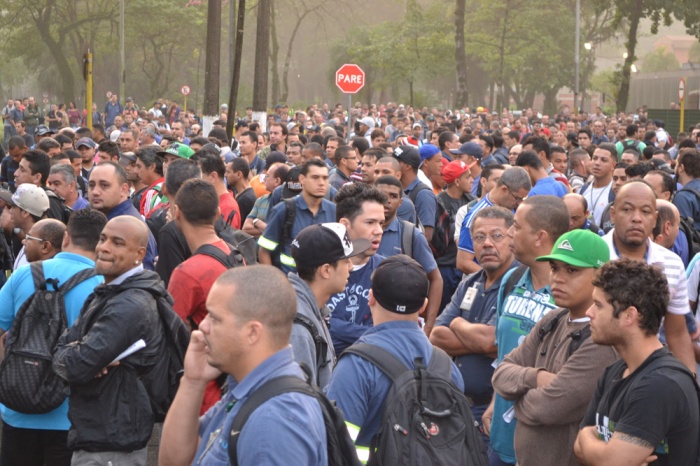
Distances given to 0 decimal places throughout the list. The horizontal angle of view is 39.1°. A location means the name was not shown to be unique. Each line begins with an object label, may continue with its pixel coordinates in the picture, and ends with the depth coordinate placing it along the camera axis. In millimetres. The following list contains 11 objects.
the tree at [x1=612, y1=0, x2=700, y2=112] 46062
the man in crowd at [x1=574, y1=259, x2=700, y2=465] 3992
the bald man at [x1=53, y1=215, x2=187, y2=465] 4898
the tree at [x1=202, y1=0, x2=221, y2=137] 24812
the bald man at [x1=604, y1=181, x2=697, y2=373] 5883
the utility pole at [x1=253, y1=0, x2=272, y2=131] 28109
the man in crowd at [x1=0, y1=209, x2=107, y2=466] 5574
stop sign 19672
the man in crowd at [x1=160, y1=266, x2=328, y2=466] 3023
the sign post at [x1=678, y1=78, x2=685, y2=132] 33209
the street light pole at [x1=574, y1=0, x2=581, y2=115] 48675
